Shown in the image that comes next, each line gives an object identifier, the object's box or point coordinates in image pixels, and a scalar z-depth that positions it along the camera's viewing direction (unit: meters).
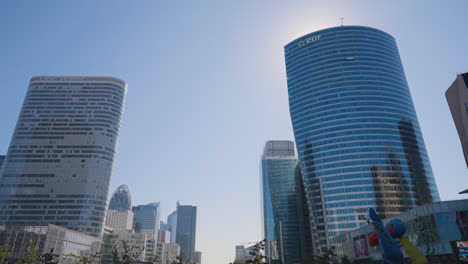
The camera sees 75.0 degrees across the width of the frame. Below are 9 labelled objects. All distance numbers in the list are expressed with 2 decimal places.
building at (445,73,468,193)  68.69
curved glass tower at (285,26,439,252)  155.62
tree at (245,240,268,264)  50.16
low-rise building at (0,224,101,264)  101.31
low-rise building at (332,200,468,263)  49.88
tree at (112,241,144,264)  57.79
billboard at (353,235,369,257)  72.94
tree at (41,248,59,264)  46.73
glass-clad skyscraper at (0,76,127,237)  163.00
